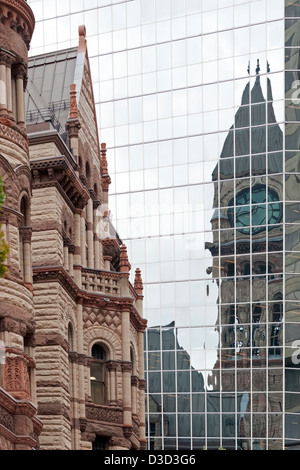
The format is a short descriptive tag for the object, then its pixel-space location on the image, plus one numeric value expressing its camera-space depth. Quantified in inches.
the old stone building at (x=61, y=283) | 1927.9
